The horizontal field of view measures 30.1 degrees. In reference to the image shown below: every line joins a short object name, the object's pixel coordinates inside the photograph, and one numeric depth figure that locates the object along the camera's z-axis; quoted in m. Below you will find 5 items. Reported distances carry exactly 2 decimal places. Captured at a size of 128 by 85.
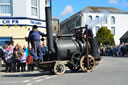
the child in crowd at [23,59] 13.78
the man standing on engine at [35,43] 10.65
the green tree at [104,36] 67.06
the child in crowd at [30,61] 10.69
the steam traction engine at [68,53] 10.77
